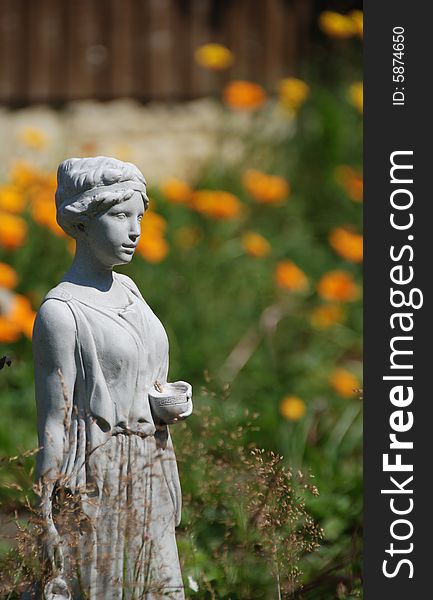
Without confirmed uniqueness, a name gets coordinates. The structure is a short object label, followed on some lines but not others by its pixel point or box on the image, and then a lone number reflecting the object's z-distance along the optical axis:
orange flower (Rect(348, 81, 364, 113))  12.66
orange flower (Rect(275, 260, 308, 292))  11.20
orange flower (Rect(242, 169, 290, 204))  11.90
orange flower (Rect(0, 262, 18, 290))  9.39
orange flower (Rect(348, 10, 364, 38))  11.50
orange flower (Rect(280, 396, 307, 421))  9.55
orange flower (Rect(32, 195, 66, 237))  10.05
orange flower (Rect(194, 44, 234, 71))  12.63
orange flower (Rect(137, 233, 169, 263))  10.35
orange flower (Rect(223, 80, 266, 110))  12.42
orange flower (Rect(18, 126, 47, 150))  11.40
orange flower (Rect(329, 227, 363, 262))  11.49
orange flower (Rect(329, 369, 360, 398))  10.19
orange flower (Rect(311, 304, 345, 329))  11.67
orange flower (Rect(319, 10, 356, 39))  12.28
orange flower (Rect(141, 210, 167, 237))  10.70
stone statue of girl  5.30
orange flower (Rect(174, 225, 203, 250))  12.30
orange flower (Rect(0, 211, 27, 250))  9.92
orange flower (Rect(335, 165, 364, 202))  12.65
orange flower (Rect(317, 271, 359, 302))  11.44
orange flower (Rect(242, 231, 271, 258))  11.14
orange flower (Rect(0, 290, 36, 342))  8.92
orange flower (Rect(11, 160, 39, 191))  11.02
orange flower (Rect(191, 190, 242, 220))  11.34
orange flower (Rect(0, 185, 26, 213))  10.56
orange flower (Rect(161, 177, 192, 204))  11.16
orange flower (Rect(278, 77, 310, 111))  12.91
